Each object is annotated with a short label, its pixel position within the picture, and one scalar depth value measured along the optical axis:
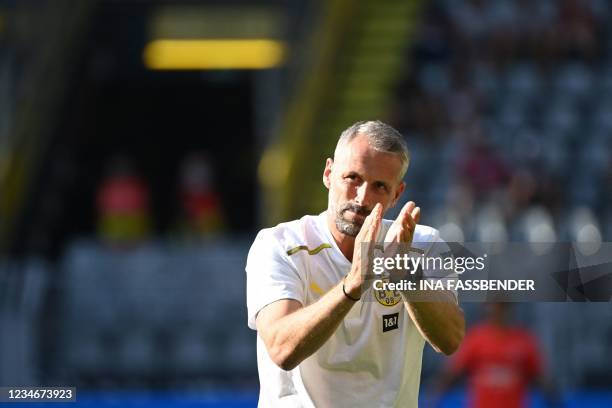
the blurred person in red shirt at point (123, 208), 34.47
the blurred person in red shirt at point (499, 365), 19.61
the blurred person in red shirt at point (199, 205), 35.87
